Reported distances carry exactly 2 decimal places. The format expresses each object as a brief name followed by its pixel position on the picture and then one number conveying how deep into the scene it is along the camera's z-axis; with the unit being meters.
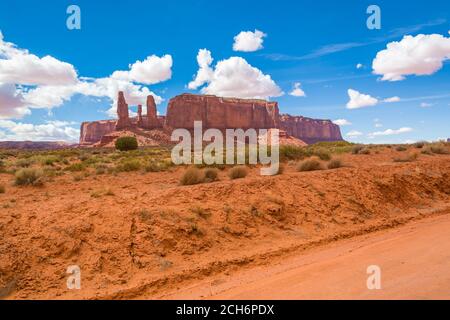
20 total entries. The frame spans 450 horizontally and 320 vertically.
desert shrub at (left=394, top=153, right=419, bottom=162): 18.80
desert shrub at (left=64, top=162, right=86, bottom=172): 18.19
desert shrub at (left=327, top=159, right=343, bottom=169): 16.06
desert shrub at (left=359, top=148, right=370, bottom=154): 24.31
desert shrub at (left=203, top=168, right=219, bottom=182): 13.48
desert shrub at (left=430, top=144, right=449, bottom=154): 23.72
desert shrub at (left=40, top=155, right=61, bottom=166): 21.75
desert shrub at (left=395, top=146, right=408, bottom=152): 27.12
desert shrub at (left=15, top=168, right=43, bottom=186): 13.37
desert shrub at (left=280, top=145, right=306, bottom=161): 21.05
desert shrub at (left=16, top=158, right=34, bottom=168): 21.03
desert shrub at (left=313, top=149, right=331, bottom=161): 20.42
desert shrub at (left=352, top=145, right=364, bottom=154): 25.46
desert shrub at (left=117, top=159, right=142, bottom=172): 17.59
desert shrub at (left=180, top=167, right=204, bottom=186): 12.45
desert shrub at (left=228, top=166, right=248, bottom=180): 13.79
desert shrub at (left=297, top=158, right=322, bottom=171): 15.27
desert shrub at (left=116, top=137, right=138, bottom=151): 46.06
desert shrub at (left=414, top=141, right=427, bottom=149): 29.14
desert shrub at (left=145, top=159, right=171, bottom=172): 17.31
